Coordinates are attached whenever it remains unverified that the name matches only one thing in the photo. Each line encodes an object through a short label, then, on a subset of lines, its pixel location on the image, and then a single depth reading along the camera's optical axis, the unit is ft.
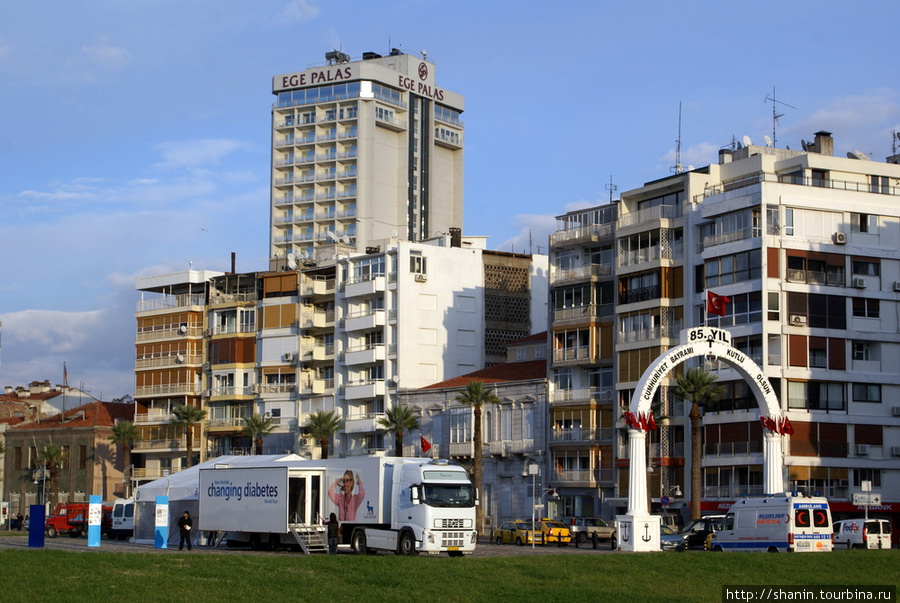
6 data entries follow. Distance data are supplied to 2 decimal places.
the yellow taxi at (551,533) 217.97
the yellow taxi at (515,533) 218.59
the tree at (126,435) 361.92
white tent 198.49
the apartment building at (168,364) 365.61
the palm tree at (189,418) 346.95
